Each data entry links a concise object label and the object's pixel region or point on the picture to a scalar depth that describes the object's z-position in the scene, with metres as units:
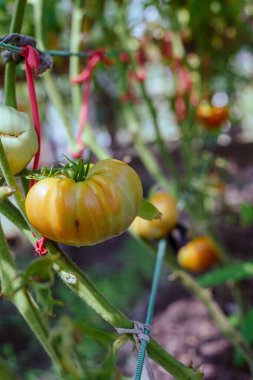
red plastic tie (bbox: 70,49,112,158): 0.99
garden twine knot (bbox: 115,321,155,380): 0.51
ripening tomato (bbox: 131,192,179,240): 0.99
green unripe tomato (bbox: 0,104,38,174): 0.48
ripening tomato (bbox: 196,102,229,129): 1.96
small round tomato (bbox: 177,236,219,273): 1.36
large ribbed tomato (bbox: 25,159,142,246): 0.44
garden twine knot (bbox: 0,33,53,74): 0.55
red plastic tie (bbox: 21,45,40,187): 0.52
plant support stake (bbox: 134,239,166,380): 0.48
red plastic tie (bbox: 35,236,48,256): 0.49
